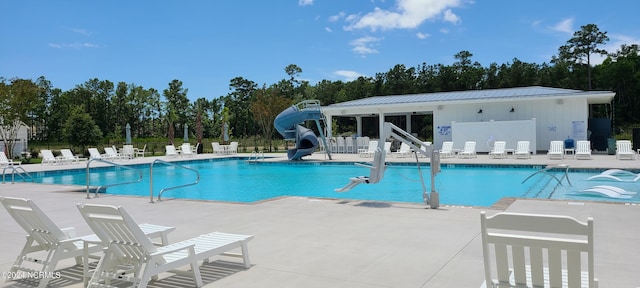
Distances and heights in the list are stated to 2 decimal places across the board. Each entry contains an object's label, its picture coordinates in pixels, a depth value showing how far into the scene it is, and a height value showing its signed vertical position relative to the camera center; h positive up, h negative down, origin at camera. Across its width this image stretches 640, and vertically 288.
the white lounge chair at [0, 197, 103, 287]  3.88 -0.80
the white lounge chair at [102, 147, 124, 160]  21.64 -0.46
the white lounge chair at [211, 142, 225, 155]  26.16 -0.33
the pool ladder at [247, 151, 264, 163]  21.12 -0.76
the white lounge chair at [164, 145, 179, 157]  24.17 -0.41
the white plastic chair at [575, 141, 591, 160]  17.06 -0.52
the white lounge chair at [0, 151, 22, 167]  18.21 -0.55
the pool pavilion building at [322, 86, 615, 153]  20.17 +1.03
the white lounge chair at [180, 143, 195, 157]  24.51 -0.33
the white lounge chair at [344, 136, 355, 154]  24.55 -0.24
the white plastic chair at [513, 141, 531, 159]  17.80 -0.49
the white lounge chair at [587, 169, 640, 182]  11.51 -1.04
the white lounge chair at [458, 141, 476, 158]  18.88 -0.52
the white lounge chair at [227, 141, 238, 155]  27.02 -0.36
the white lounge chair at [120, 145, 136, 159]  23.26 -0.32
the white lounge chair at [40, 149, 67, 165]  20.28 -0.56
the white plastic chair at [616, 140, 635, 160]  16.15 -0.55
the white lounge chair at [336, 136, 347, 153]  24.75 -0.23
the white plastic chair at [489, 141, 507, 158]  18.55 -0.49
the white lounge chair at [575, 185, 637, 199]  9.52 -1.17
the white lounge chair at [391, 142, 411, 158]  20.03 -0.54
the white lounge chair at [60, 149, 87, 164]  20.34 -0.48
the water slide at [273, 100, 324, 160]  19.36 +0.59
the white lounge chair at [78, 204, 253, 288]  3.39 -0.82
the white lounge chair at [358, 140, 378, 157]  20.82 -0.49
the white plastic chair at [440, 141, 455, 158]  19.52 -0.51
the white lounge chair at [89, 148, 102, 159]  20.79 -0.34
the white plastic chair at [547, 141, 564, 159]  17.58 -0.47
